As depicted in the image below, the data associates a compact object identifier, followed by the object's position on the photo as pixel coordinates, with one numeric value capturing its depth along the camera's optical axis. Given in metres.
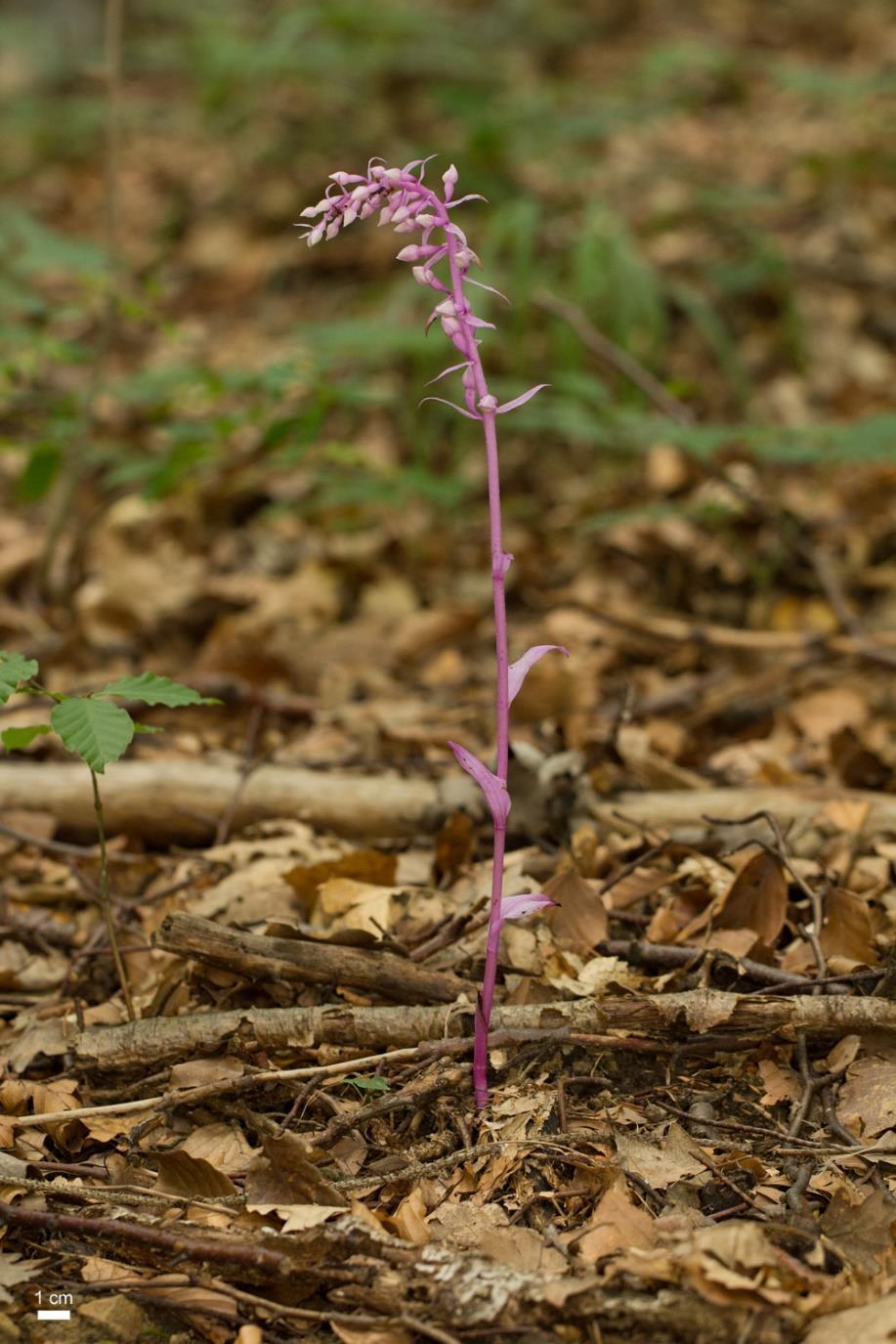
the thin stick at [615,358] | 1.64
